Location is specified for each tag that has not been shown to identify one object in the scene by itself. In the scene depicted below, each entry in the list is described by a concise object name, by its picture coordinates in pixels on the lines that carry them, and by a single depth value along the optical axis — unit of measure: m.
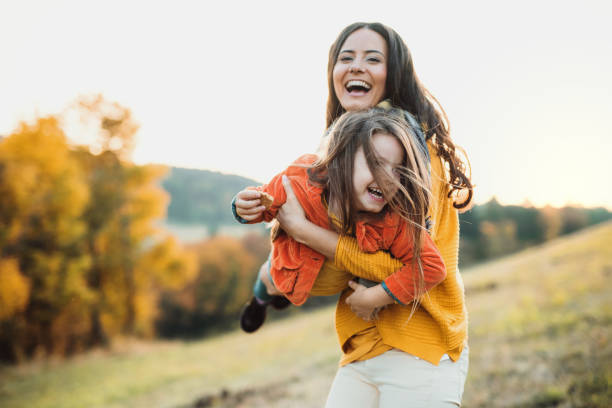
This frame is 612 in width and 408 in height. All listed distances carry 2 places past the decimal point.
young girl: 1.79
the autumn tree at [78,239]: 16.45
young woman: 1.89
